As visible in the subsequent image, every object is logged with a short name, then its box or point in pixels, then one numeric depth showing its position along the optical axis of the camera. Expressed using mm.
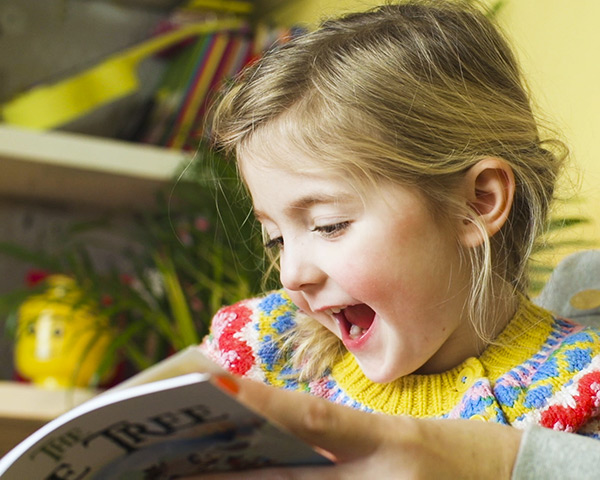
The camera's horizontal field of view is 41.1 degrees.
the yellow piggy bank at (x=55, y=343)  1719
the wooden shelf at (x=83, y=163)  1731
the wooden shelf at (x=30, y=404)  1573
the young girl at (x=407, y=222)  722
